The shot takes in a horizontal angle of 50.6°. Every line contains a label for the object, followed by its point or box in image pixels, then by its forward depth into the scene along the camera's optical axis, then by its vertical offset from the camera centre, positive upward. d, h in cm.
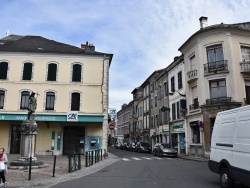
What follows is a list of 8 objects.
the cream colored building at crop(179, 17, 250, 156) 2153 +525
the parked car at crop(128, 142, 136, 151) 3909 -137
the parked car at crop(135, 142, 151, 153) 3352 -126
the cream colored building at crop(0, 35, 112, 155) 2339 +385
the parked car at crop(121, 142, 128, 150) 4536 -156
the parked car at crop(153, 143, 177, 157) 2394 -120
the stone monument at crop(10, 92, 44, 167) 1339 -15
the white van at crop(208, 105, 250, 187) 688 -28
